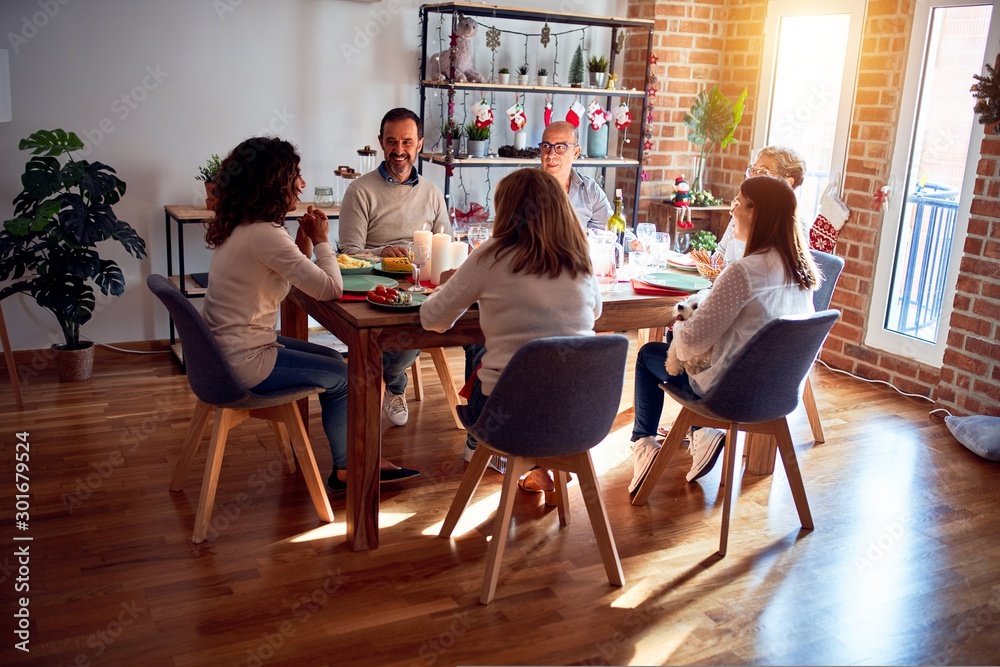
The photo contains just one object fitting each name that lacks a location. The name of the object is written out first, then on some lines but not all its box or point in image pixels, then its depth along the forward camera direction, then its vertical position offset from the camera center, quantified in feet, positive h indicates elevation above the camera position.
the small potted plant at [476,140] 15.66 -0.49
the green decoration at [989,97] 12.34 +0.47
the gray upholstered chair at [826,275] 11.59 -1.81
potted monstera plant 12.57 -1.92
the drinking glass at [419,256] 9.60 -1.49
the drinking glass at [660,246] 10.94 -1.47
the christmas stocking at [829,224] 15.44 -1.59
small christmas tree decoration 16.30 +0.78
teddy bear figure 15.12 +0.85
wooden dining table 8.64 -2.38
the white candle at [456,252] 10.02 -1.50
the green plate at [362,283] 9.43 -1.81
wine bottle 11.50 -1.28
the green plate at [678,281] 10.28 -1.78
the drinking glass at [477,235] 10.48 -1.37
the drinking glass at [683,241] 16.45 -2.12
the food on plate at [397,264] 10.35 -1.71
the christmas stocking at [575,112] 16.42 +0.04
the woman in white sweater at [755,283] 9.02 -1.52
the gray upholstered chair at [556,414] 7.61 -2.51
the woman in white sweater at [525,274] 8.10 -1.38
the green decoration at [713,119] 17.02 +0.03
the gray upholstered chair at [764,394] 8.77 -2.61
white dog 9.59 -2.39
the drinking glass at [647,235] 10.89 -1.35
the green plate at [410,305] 8.80 -1.83
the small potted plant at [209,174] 13.85 -1.13
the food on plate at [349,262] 10.33 -1.72
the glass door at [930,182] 13.76 -0.77
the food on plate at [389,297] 8.89 -1.79
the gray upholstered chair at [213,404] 8.60 -2.92
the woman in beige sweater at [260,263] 8.78 -1.50
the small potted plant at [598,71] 16.30 +0.77
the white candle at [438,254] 9.87 -1.50
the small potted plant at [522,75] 16.06 +0.63
